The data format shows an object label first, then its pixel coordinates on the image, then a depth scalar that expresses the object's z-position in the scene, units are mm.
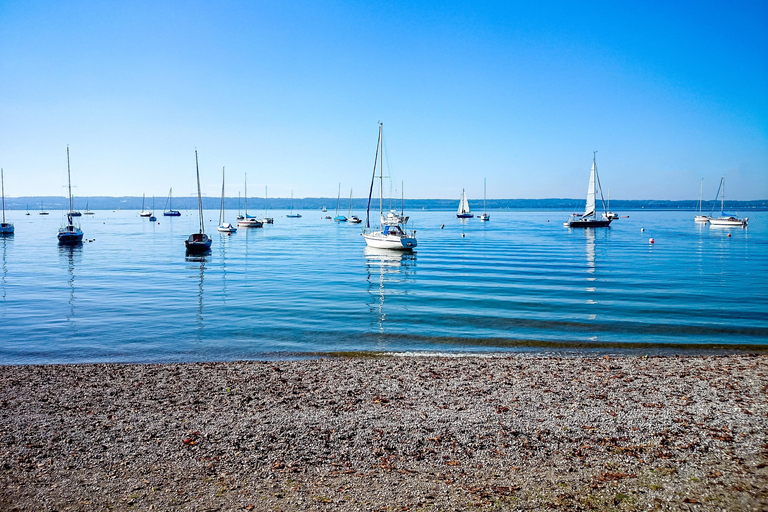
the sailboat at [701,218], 127475
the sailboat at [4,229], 82188
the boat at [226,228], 92312
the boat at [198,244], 54406
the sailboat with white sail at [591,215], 112688
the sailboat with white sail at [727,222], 109188
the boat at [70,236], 65375
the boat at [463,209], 177500
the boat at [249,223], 115438
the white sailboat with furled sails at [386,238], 53375
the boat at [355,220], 146975
